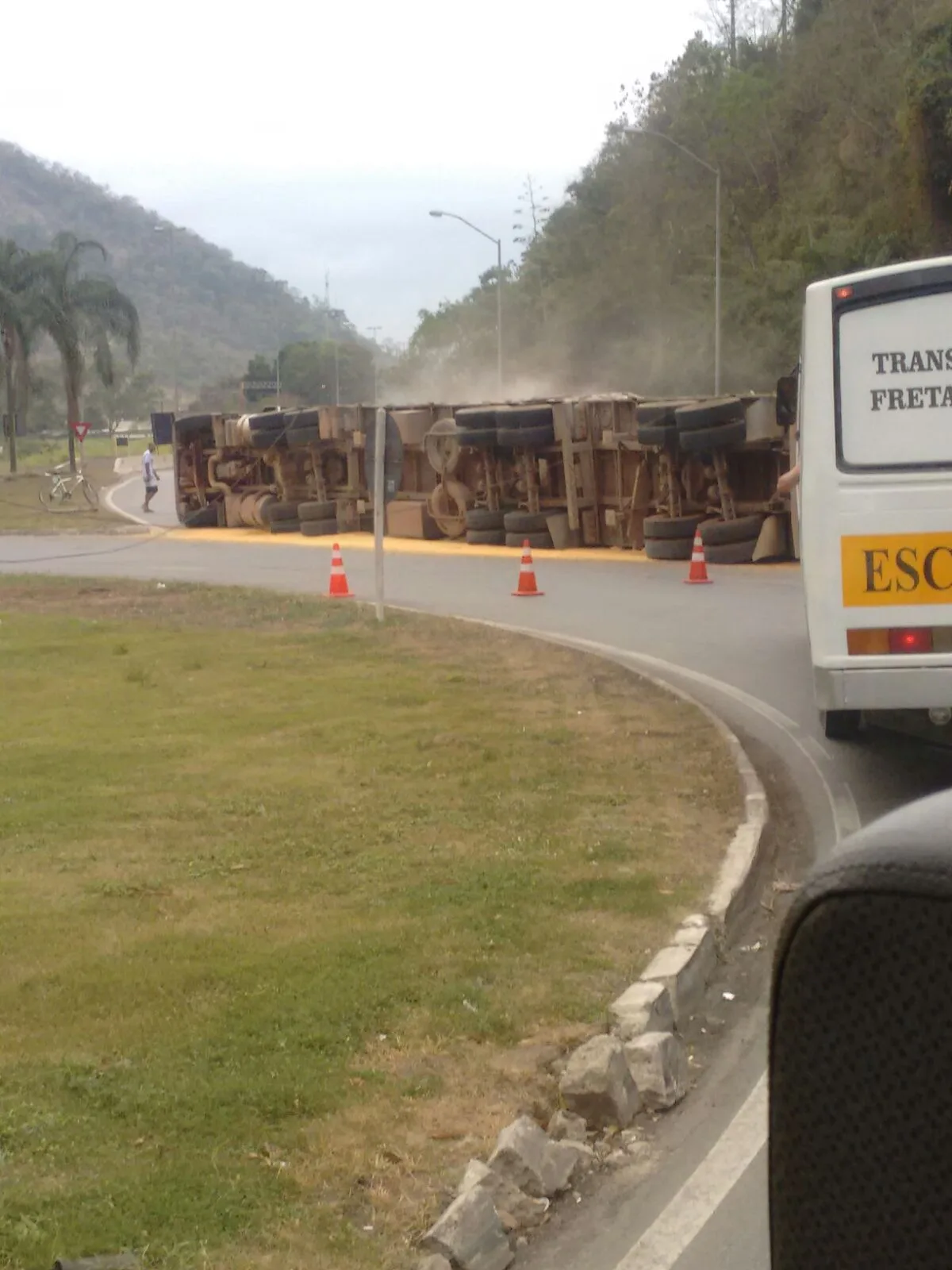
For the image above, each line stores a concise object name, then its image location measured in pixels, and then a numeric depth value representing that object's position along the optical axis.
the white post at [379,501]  15.48
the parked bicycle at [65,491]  41.34
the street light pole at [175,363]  76.07
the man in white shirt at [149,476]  40.02
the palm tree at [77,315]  56.44
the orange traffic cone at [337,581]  18.44
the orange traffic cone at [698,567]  18.75
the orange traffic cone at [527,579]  18.59
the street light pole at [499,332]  52.69
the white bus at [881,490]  7.92
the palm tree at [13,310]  56.81
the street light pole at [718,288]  38.84
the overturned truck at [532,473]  21.09
